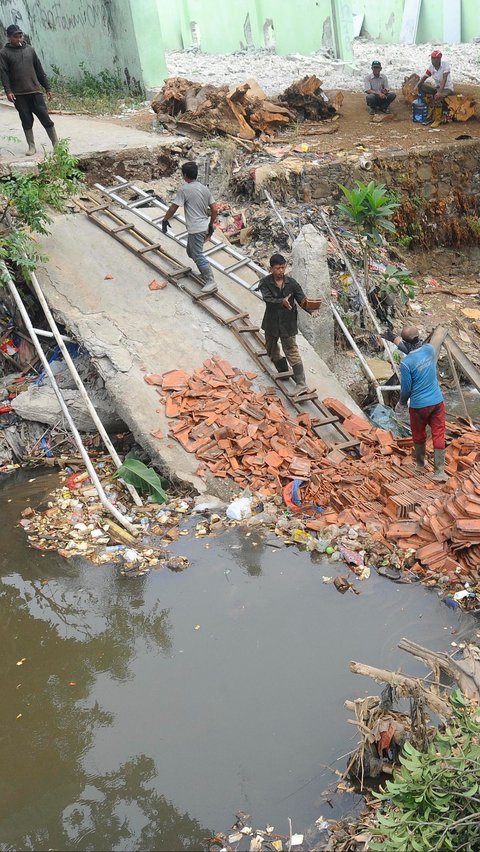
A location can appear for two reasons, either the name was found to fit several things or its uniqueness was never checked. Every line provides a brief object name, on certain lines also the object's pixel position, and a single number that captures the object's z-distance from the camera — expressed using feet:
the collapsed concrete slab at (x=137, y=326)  25.44
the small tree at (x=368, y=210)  32.89
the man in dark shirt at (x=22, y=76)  31.60
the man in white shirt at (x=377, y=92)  45.50
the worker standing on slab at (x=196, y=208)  27.94
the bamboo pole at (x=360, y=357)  29.65
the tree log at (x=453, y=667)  14.88
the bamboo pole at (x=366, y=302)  32.12
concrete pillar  28.68
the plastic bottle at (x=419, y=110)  44.32
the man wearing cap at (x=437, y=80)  43.29
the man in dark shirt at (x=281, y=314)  24.89
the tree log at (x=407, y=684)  14.30
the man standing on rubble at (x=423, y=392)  22.66
